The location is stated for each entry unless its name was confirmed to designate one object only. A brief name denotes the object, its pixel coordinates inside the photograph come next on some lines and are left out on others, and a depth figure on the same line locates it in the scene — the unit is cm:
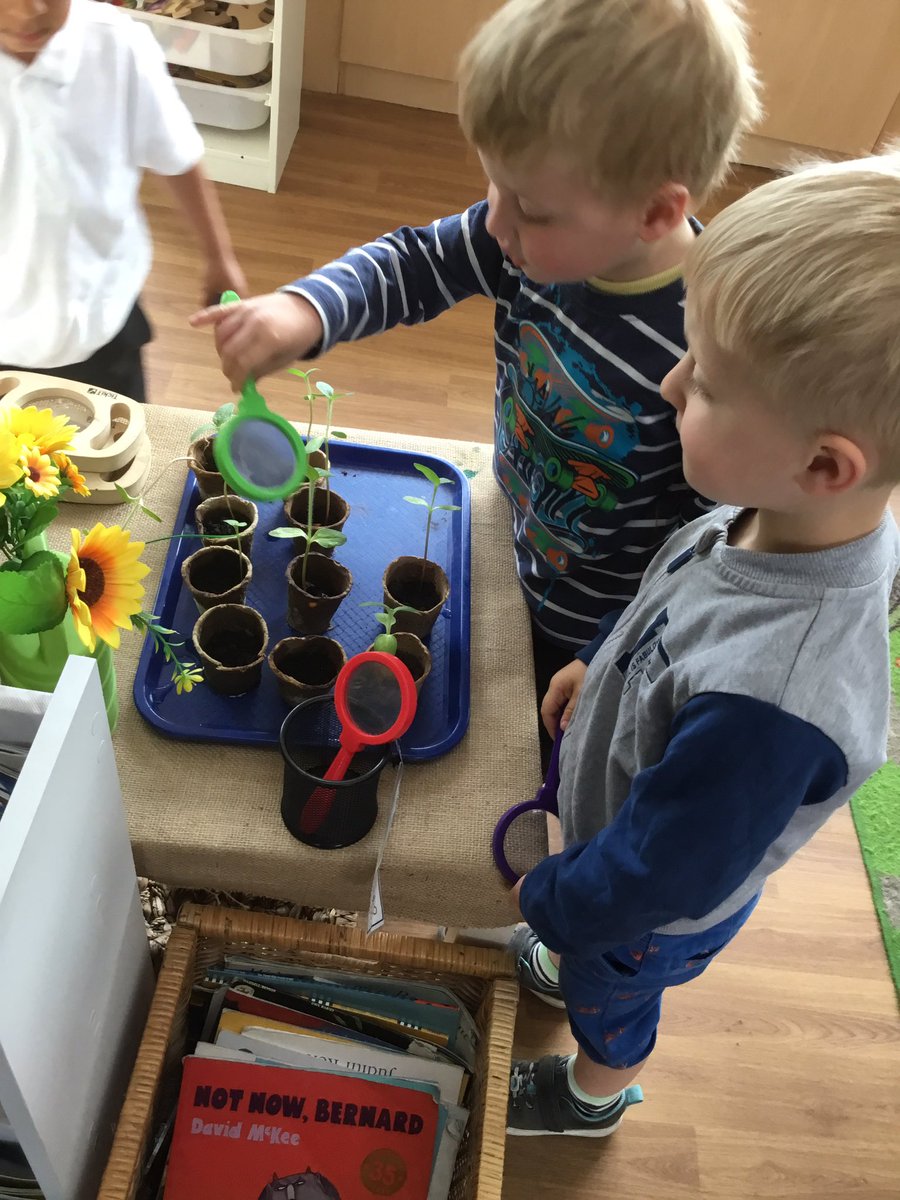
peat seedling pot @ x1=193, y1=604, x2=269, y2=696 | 83
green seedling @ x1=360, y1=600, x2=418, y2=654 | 83
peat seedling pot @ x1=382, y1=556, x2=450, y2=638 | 90
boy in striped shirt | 71
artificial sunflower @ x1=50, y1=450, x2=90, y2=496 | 66
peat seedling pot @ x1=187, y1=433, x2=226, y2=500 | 96
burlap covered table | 77
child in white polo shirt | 107
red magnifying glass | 73
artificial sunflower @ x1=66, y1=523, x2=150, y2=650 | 63
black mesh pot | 72
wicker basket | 81
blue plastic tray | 83
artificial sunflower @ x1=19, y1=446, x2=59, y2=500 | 63
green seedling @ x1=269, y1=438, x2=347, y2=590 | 86
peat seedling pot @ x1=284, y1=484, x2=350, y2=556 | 96
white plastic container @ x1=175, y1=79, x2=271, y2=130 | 235
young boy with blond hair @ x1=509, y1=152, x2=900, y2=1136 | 54
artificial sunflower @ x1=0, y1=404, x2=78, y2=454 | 63
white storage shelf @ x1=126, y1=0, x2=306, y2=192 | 224
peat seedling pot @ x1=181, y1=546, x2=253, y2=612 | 87
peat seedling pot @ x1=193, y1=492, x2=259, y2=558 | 93
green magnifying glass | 82
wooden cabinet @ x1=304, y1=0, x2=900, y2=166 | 254
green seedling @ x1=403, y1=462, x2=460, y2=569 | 88
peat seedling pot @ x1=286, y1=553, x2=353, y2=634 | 87
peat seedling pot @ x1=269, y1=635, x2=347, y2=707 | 85
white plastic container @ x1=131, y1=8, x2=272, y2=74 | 223
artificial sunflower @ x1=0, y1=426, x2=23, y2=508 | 58
